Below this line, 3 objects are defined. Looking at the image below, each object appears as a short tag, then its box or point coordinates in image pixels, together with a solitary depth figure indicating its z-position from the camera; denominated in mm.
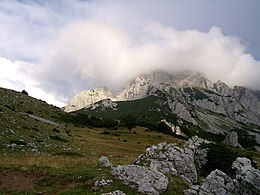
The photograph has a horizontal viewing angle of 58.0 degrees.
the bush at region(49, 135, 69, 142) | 46582
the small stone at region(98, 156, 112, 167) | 25988
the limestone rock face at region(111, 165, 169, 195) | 20277
